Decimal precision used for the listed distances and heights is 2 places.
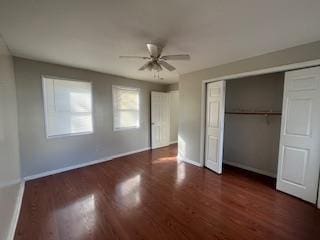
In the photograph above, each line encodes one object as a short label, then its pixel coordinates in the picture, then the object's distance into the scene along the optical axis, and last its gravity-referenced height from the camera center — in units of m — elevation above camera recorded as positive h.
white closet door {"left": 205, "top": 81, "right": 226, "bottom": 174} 3.39 -0.35
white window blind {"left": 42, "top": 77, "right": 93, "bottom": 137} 3.39 +0.05
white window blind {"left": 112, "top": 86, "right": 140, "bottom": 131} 4.59 +0.03
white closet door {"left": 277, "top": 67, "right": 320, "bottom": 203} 2.33 -0.41
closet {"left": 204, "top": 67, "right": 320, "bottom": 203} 2.38 -0.36
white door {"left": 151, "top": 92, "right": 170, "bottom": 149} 5.57 -0.40
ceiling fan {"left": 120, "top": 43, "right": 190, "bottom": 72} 2.17 +0.75
